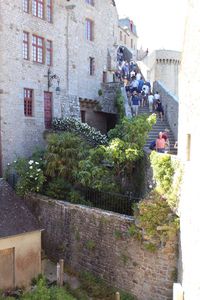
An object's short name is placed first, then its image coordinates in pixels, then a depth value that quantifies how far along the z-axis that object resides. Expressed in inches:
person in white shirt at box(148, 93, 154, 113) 892.5
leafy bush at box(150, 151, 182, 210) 473.1
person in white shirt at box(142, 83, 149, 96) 927.6
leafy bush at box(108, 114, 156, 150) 613.6
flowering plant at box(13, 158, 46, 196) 652.1
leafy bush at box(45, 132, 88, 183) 653.9
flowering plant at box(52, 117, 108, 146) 787.5
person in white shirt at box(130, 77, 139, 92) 937.4
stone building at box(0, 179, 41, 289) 542.0
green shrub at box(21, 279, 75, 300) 470.3
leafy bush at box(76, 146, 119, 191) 608.7
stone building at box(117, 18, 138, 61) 1973.4
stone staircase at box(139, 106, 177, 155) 731.1
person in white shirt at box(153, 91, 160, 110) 904.9
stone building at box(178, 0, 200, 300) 382.3
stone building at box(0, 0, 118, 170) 735.7
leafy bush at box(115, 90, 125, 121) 880.9
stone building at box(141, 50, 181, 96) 1541.6
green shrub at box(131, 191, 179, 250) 475.5
